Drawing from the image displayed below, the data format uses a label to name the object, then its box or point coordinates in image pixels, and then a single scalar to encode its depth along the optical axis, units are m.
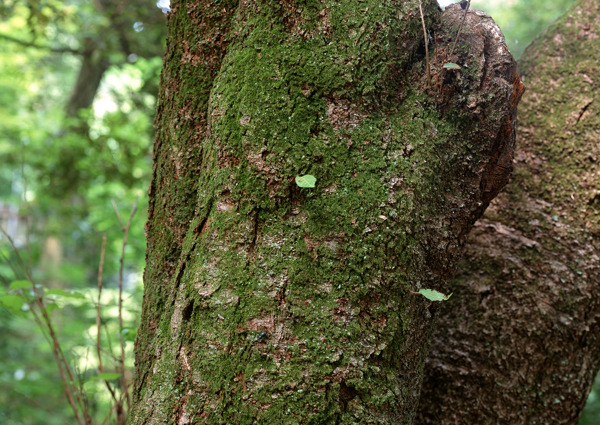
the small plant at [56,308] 1.90
